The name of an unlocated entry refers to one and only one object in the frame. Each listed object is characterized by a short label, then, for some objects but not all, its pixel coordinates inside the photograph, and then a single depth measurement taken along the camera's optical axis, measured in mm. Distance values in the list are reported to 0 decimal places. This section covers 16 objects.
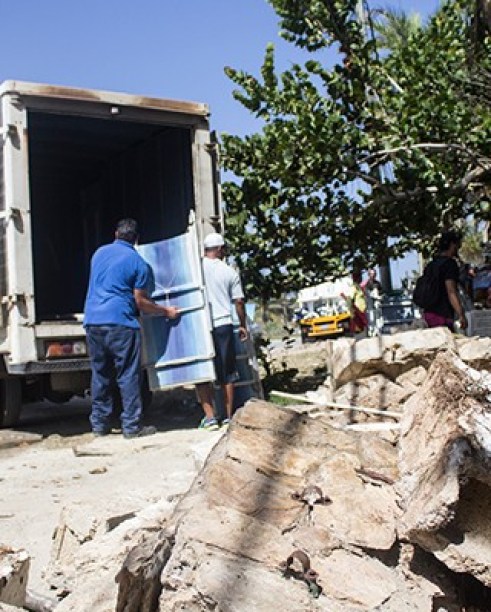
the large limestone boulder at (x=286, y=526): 2889
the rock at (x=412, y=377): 6918
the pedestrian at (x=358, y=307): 16609
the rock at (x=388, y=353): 6988
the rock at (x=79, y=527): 4156
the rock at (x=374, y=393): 6902
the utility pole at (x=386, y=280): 20938
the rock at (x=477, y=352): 6066
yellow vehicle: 25891
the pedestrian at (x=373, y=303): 18062
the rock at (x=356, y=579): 2932
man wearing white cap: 8133
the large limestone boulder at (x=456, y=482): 2961
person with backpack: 7977
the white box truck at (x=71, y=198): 7824
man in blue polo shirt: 7910
